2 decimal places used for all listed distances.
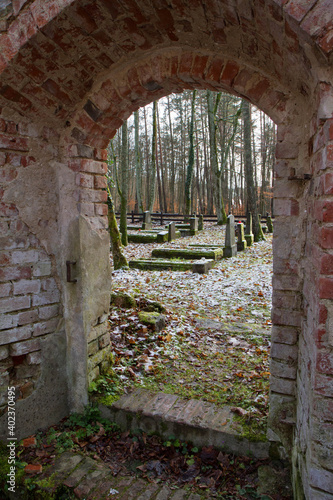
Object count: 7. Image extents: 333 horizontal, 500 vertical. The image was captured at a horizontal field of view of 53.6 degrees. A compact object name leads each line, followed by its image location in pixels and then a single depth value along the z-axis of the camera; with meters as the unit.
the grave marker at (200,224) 17.68
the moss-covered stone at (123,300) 5.28
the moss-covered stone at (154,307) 5.30
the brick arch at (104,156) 1.67
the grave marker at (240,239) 12.32
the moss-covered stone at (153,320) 4.66
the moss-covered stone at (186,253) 10.07
